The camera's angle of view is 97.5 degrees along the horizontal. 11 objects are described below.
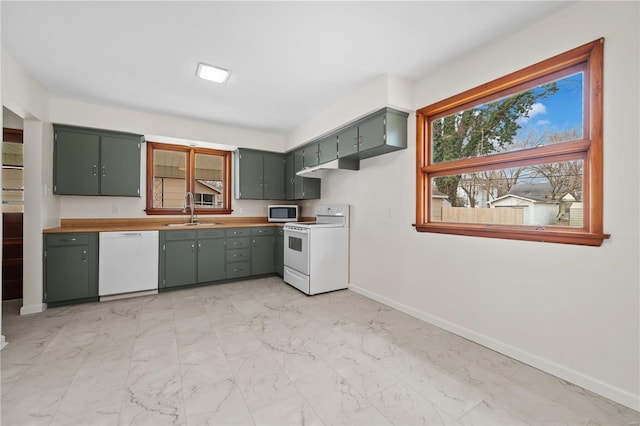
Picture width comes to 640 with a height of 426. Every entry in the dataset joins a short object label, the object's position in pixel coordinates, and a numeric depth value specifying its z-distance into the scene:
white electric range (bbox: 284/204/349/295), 3.81
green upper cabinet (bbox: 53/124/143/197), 3.56
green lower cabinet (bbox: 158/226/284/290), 3.94
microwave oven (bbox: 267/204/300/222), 4.99
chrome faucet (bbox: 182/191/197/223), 4.62
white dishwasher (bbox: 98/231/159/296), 3.52
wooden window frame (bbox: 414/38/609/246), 1.86
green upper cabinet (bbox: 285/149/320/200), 4.72
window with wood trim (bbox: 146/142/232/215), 4.43
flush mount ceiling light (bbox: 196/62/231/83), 2.80
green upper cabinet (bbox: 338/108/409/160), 3.04
